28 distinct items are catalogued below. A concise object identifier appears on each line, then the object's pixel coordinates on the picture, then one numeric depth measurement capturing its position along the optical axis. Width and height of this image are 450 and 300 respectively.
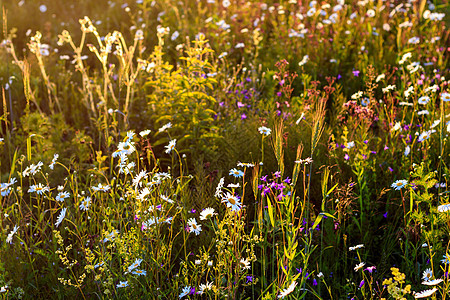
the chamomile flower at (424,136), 2.76
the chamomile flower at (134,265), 1.97
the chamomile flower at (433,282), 1.60
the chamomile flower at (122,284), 2.01
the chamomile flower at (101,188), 2.36
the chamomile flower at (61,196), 2.40
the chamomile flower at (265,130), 2.49
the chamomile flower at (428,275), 1.96
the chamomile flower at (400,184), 2.33
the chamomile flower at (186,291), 1.95
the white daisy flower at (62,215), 2.16
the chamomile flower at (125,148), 2.22
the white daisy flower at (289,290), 1.63
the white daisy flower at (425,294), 1.50
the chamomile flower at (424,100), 3.05
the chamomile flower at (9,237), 2.16
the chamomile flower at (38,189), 2.34
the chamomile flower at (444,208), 1.99
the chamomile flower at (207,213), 1.88
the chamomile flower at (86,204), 2.33
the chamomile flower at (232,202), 1.84
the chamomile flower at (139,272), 2.01
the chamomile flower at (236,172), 2.30
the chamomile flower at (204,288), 1.88
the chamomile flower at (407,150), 2.77
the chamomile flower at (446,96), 3.04
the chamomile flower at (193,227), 2.07
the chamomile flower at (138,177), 2.03
